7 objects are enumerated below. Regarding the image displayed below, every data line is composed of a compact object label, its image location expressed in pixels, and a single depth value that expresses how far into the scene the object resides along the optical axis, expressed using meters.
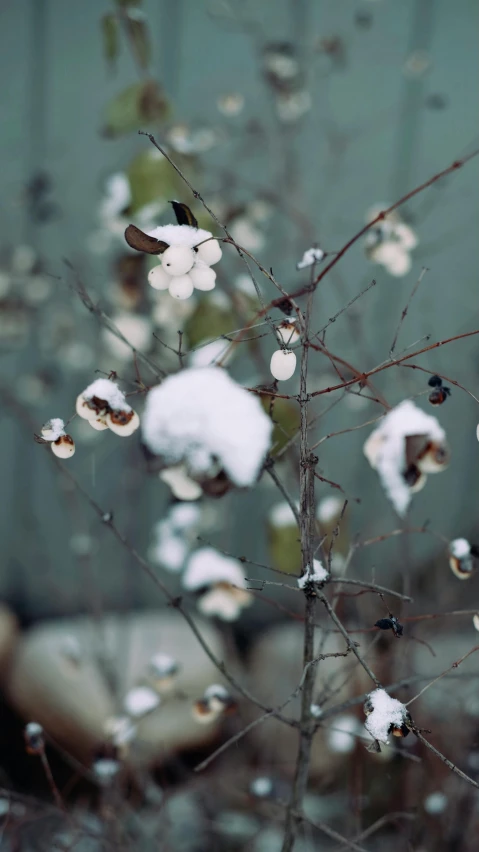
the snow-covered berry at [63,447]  0.54
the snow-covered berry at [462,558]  0.62
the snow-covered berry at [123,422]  0.54
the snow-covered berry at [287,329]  0.51
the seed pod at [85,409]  0.53
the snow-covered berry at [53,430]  0.53
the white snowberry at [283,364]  0.52
